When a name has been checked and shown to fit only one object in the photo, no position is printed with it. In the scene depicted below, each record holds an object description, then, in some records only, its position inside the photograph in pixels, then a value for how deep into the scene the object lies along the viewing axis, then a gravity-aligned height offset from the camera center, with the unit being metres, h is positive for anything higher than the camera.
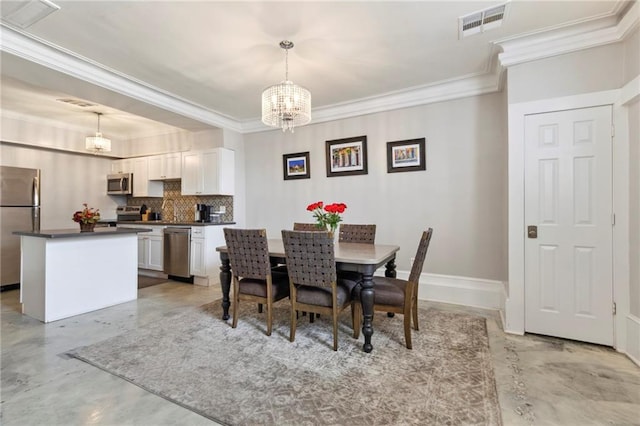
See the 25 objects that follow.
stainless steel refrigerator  4.18 +0.03
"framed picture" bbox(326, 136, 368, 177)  4.13 +0.81
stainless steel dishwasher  4.61 -0.59
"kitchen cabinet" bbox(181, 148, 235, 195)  4.73 +0.68
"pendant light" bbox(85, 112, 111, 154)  4.45 +1.05
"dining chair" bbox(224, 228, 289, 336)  2.63 -0.53
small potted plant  3.39 -0.06
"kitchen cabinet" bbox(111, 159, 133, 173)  5.71 +0.93
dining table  2.31 -0.42
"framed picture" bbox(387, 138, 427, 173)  3.75 +0.74
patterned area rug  1.65 -1.10
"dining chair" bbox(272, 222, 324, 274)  3.20 -0.18
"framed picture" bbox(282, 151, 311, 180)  4.57 +0.75
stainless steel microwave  5.62 +0.58
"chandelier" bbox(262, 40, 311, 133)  2.63 +1.00
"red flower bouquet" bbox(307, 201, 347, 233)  2.79 -0.04
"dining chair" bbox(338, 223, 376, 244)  3.45 -0.24
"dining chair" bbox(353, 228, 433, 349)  2.36 -0.67
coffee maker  4.95 +0.01
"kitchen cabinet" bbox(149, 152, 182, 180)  5.16 +0.84
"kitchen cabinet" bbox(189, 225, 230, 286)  4.50 -0.65
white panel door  2.40 -0.10
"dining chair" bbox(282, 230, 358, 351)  2.30 -0.51
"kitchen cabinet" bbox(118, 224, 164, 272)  4.89 -0.59
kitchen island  3.03 -0.64
